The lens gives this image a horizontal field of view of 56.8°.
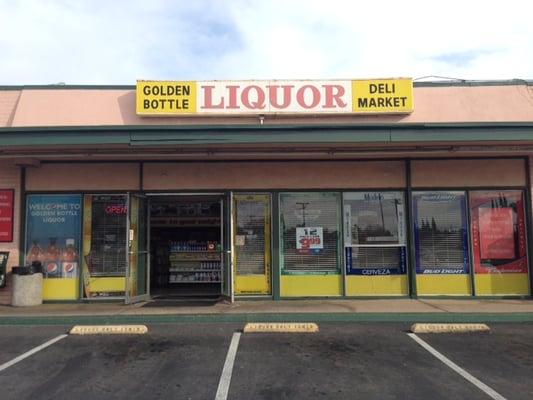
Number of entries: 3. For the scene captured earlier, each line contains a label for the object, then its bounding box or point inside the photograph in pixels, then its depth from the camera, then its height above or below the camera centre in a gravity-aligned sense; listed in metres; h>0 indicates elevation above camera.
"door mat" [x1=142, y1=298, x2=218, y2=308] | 10.91 -1.39
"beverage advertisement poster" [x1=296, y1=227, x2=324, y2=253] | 11.59 +0.01
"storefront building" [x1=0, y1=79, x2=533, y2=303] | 11.42 +1.02
